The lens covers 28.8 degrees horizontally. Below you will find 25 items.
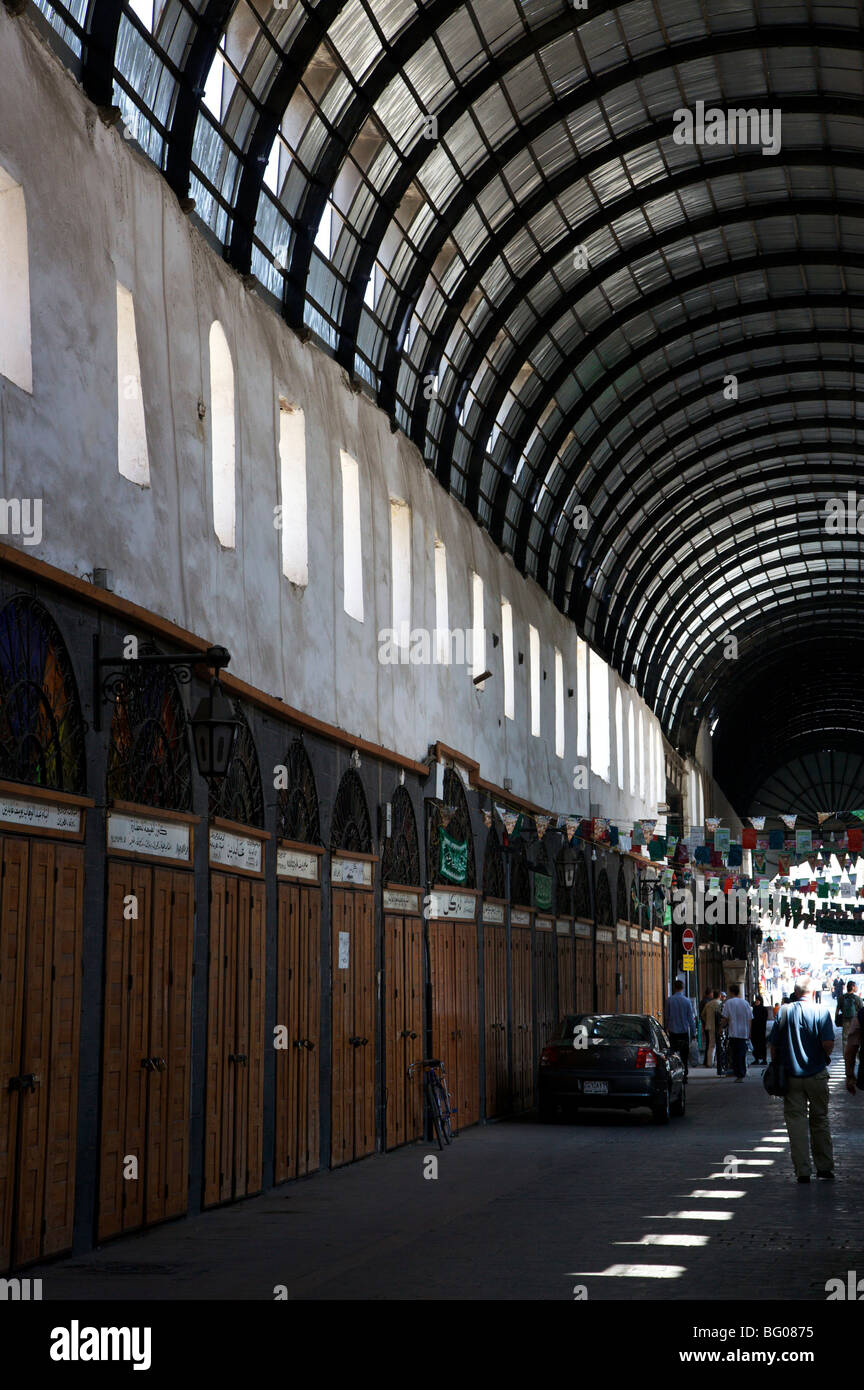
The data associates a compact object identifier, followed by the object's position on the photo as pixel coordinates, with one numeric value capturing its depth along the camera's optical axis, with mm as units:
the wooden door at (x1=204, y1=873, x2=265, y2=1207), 14359
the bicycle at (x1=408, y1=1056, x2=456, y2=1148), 19969
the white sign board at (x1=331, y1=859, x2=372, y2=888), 18502
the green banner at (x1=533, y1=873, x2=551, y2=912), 30188
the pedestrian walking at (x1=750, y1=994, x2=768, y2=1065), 40219
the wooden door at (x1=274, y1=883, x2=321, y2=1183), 16344
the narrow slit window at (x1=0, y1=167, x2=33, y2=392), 11289
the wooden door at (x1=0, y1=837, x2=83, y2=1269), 10578
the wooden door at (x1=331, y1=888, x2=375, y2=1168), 18172
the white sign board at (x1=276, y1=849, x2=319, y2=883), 16609
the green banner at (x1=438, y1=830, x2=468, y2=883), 23406
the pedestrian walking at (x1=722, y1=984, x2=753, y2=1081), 35688
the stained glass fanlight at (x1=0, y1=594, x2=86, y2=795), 10859
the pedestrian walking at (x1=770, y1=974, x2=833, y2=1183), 15188
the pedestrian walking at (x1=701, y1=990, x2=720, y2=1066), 40812
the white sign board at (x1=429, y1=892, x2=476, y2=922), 22797
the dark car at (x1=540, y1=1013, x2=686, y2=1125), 23172
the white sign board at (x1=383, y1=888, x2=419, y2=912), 20594
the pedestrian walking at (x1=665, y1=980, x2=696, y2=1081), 34625
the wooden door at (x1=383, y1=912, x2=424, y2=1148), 20219
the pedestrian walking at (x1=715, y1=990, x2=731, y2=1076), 37875
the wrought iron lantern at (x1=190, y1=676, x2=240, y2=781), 12836
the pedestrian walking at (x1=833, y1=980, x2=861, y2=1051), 47622
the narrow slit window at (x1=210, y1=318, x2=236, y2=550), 15719
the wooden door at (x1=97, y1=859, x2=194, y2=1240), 12219
